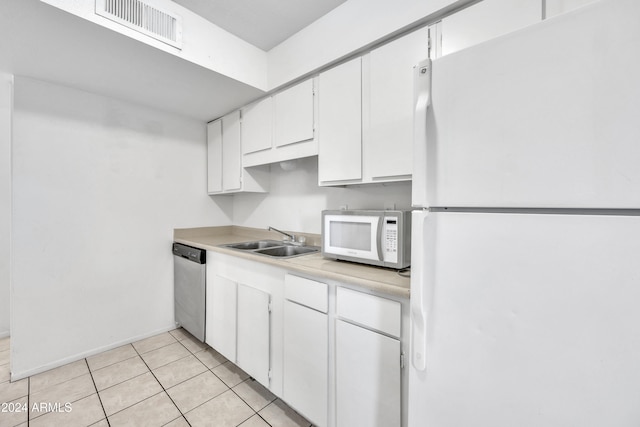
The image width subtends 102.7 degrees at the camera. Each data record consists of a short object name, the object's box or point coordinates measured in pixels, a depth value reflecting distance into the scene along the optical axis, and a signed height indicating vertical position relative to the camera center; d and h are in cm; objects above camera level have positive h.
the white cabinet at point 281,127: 179 +65
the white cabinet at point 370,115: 132 +54
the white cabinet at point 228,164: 242 +45
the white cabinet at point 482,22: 104 +81
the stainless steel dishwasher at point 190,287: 216 -71
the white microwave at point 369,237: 125 -14
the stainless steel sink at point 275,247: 212 -33
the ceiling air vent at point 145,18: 135 +107
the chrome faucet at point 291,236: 230 -24
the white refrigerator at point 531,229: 54 -5
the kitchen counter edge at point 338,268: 104 -31
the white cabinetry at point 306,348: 128 -73
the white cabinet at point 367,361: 103 -65
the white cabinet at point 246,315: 155 -73
